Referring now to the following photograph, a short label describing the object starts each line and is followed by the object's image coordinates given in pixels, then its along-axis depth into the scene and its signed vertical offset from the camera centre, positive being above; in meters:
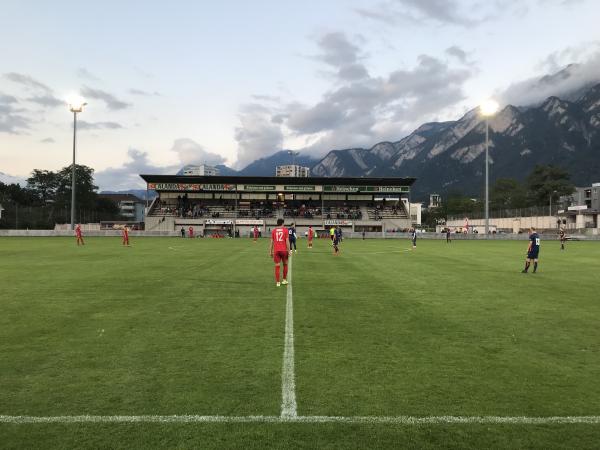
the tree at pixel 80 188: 115.00 +10.02
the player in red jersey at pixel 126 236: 34.28 -0.91
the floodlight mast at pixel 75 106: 50.69 +14.04
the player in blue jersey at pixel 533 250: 16.34 -0.75
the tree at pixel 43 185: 123.00 +11.30
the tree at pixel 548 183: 109.00 +12.29
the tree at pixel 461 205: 142.23 +8.21
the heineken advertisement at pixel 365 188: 78.44 +7.40
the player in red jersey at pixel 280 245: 12.21 -0.53
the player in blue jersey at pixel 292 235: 25.75 -0.48
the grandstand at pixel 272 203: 74.81 +4.58
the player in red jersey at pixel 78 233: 35.51 -0.78
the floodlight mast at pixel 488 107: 49.25 +14.28
